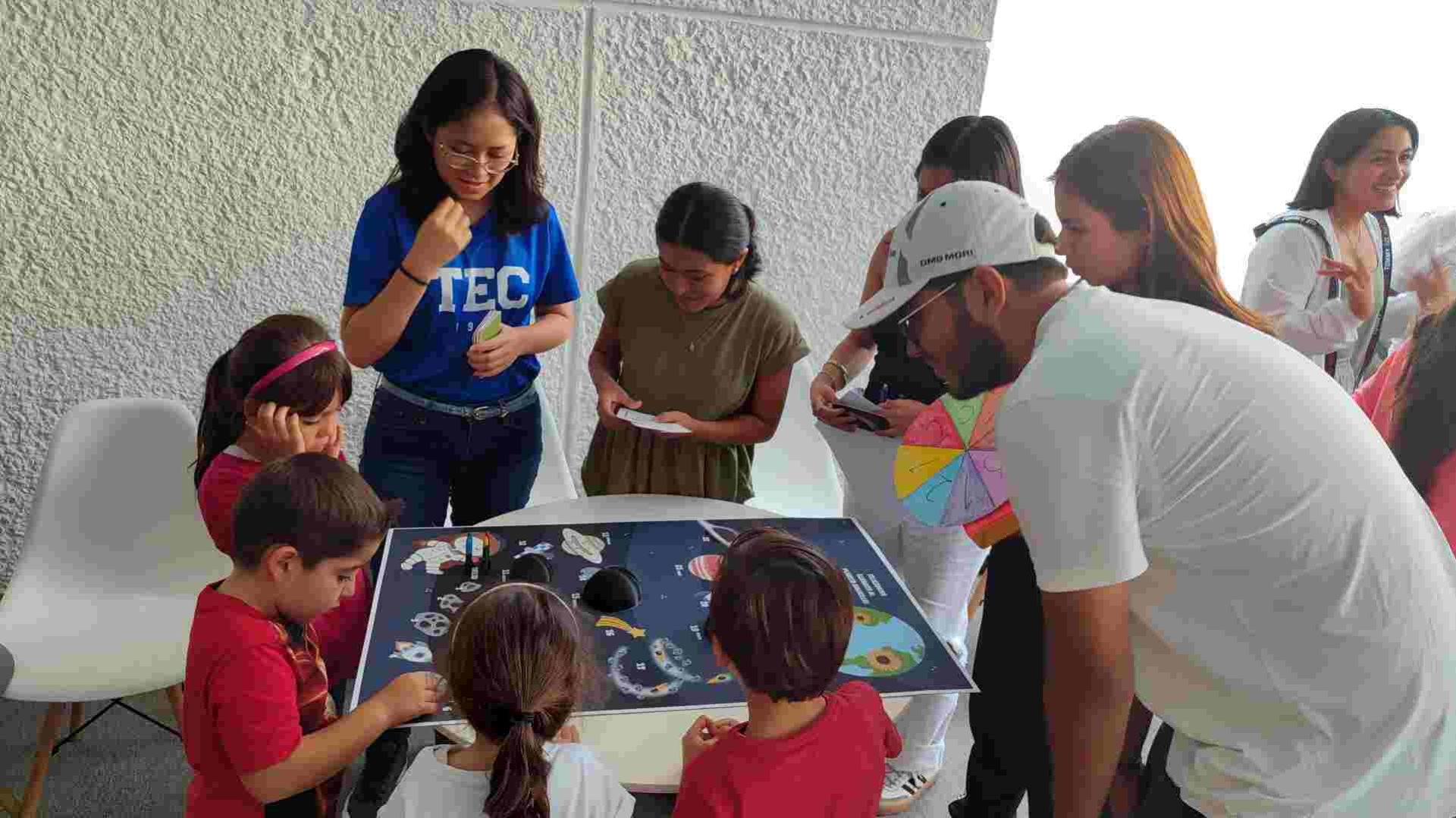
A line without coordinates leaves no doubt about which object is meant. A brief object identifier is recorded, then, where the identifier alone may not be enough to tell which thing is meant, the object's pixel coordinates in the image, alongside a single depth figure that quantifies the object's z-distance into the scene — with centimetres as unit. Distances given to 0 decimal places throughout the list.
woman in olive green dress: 228
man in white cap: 108
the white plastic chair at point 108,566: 212
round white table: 145
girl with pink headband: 177
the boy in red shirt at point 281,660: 132
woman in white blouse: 277
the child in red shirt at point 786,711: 124
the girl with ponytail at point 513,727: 116
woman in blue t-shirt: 202
